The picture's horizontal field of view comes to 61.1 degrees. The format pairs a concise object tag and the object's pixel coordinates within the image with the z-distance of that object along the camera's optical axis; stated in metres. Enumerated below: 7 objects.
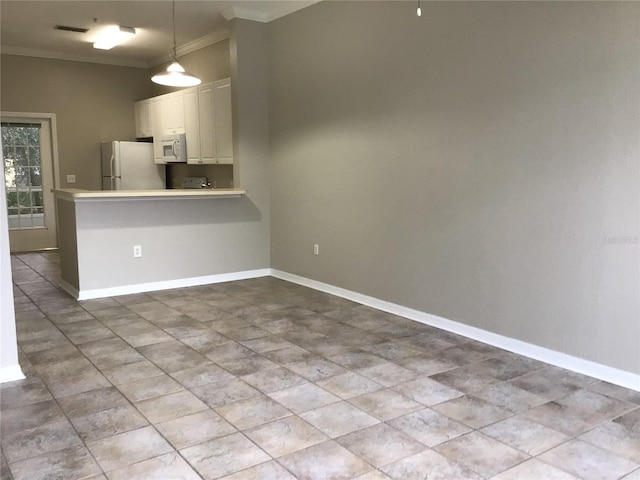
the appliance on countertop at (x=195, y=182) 6.81
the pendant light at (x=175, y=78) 4.43
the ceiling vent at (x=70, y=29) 6.00
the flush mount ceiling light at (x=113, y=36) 5.84
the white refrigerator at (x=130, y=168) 7.20
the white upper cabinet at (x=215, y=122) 5.89
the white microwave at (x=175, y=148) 6.71
